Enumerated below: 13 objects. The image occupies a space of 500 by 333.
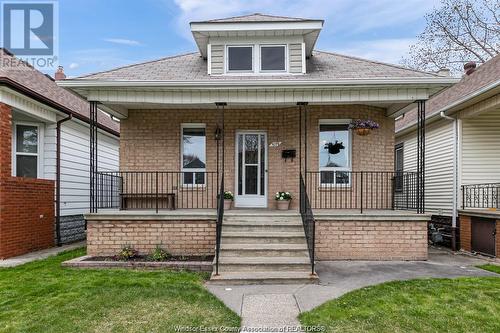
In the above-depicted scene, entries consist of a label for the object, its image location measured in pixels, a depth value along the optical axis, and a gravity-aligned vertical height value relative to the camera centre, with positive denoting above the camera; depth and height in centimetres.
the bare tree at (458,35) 1627 +716
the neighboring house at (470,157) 771 +45
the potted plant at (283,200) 821 -64
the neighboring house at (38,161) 740 +32
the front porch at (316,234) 689 -124
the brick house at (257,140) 693 +87
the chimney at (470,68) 1112 +359
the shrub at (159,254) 649 -160
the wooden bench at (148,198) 846 -64
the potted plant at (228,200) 823 -65
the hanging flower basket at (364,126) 770 +111
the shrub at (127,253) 664 -160
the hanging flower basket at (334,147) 851 +69
